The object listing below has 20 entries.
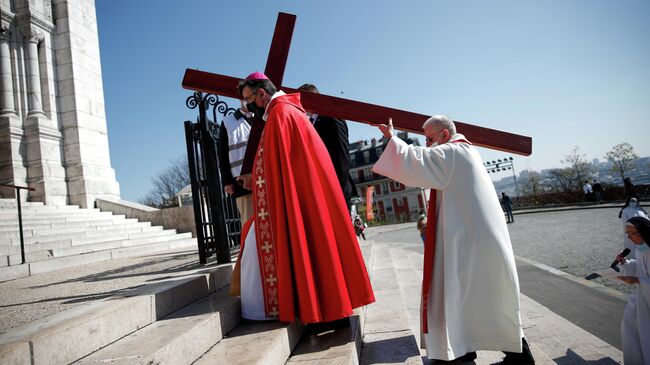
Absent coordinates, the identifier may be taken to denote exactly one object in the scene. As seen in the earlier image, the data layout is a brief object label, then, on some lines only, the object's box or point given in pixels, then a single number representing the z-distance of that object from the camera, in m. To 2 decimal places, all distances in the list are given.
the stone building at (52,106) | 9.44
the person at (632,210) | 5.85
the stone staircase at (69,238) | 5.45
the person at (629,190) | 6.31
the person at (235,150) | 3.50
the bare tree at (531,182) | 49.03
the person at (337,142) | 3.41
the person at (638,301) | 3.07
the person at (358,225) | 17.25
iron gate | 4.32
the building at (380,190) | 57.81
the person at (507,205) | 20.75
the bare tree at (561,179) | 46.62
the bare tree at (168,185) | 45.69
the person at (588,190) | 23.72
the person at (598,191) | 22.61
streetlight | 35.00
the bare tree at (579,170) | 46.11
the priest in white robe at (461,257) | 2.35
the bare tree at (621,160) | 44.34
